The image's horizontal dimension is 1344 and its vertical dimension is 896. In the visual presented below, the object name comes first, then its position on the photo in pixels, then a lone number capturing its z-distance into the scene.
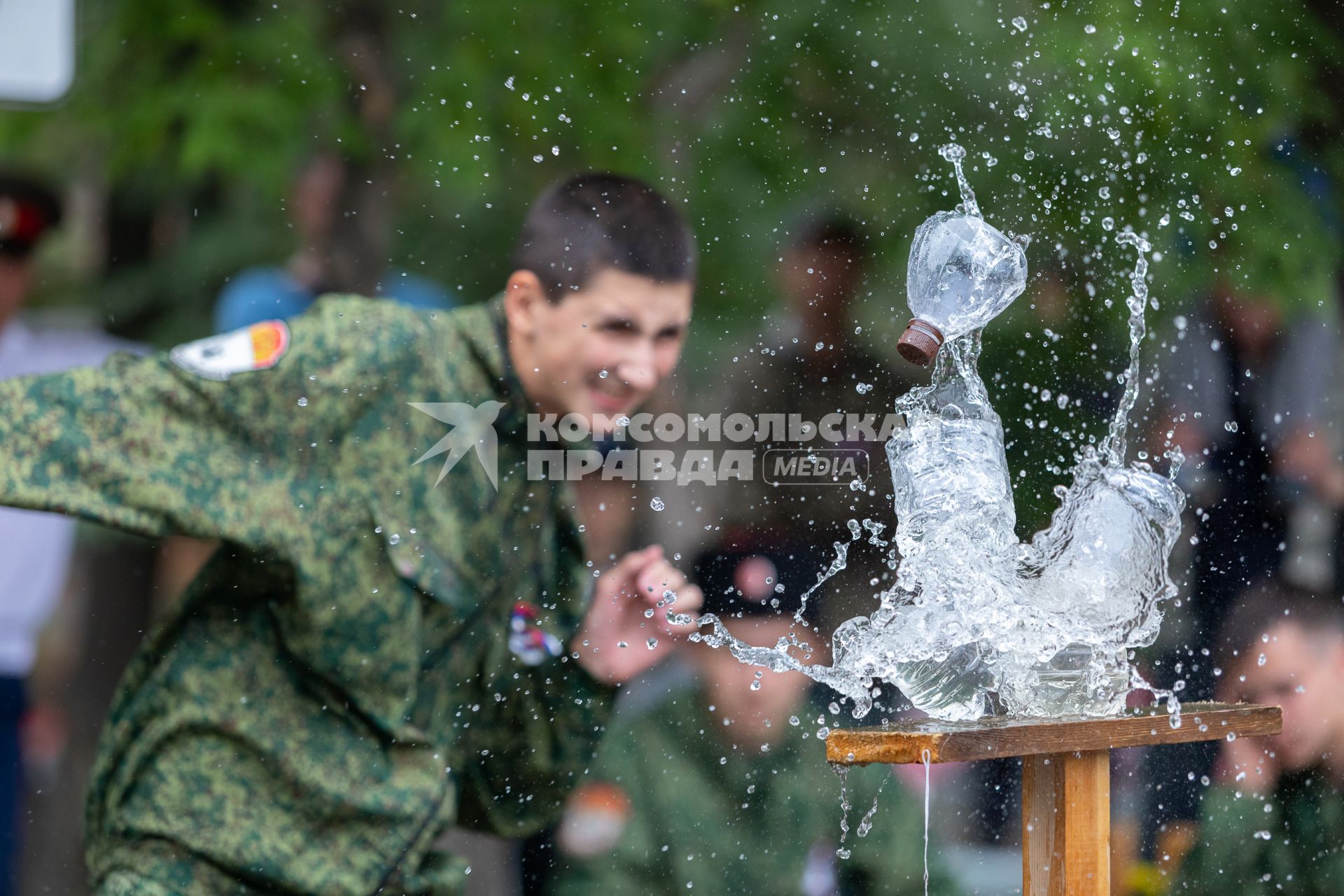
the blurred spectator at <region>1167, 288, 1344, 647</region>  6.12
